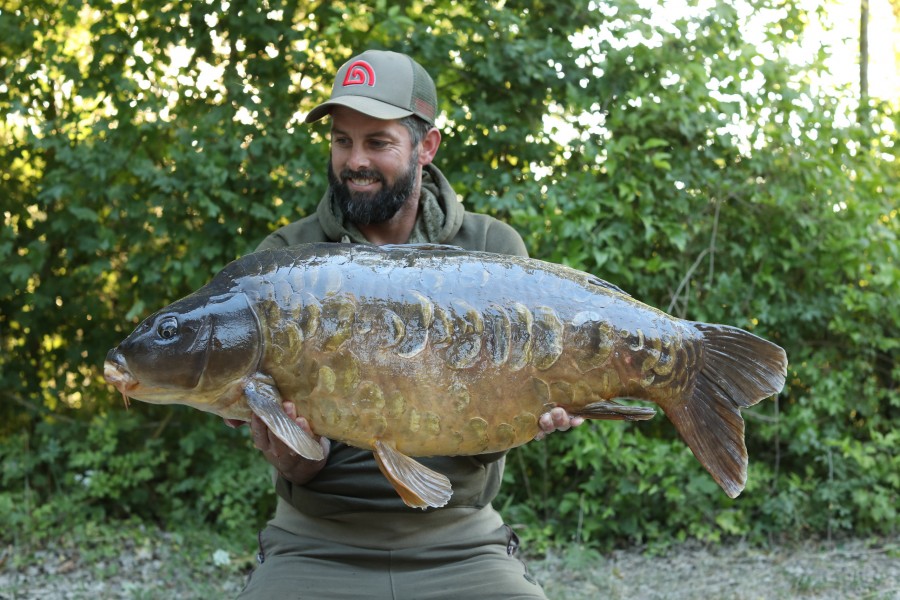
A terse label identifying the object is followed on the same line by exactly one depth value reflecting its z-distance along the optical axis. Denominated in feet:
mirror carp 6.77
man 8.32
